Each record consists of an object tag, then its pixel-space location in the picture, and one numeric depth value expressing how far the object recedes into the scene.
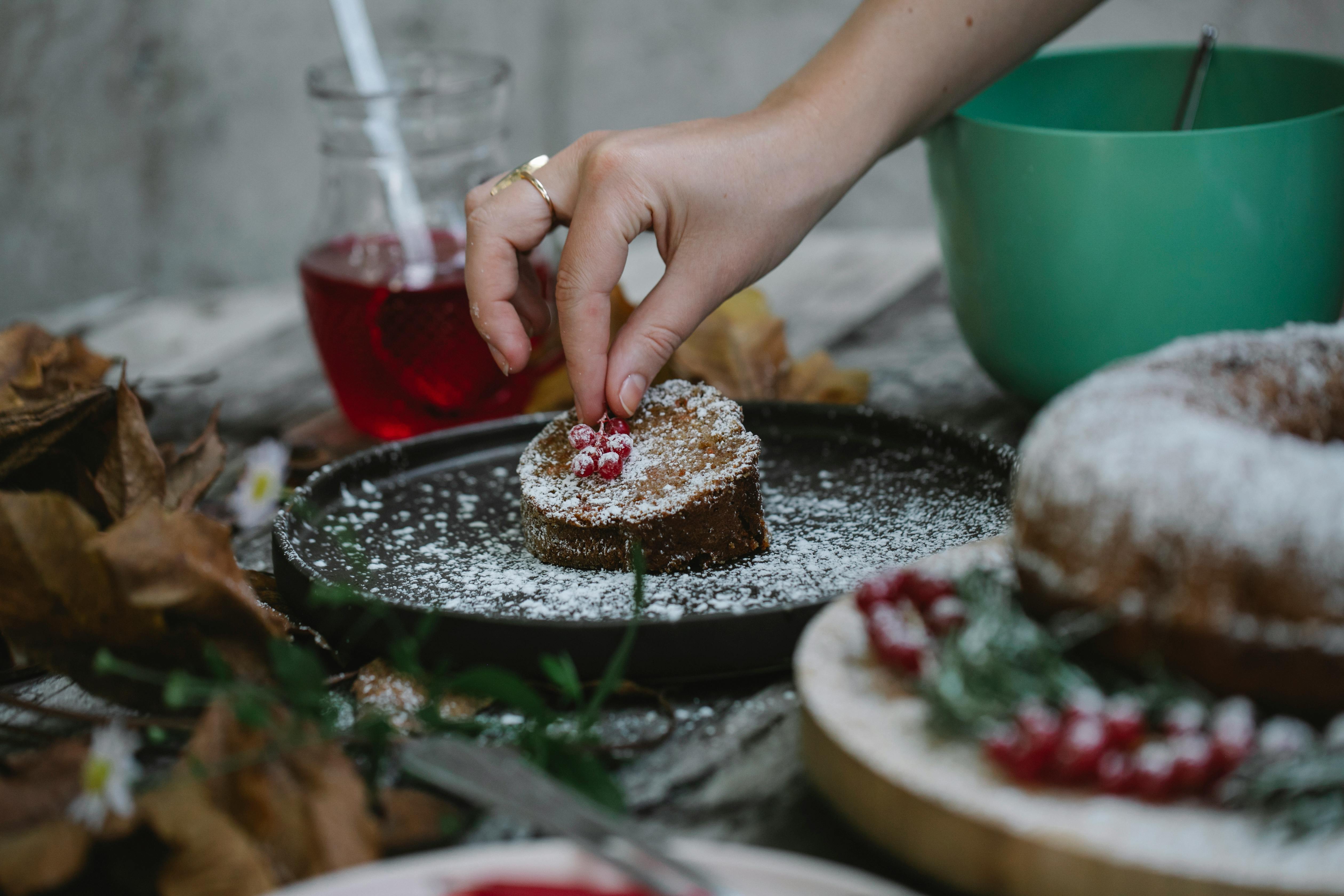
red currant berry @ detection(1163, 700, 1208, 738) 0.56
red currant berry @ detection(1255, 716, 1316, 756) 0.54
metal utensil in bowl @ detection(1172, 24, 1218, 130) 1.32
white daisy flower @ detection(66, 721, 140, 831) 0.60
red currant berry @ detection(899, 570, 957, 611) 0.66
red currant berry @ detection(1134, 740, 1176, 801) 0.54
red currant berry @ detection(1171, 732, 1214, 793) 0.54
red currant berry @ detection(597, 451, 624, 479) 1.02
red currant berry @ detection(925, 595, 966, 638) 0.64
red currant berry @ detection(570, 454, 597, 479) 1.02
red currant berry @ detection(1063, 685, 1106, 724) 0.56
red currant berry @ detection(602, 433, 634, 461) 1.03
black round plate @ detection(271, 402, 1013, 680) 0.77
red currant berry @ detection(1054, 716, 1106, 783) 0.54
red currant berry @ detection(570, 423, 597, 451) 1.04
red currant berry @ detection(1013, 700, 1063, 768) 0.54
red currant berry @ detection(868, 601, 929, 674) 0.62
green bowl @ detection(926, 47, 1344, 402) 1.07
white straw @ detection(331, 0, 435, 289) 1.32
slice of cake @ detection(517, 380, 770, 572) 0.96
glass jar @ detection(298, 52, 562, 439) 1.26
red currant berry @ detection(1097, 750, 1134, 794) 0.54
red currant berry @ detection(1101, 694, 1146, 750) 0.55
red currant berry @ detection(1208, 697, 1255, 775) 0.54
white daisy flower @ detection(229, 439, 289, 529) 1.09
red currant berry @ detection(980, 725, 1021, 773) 0.55
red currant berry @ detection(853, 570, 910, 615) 0.66
